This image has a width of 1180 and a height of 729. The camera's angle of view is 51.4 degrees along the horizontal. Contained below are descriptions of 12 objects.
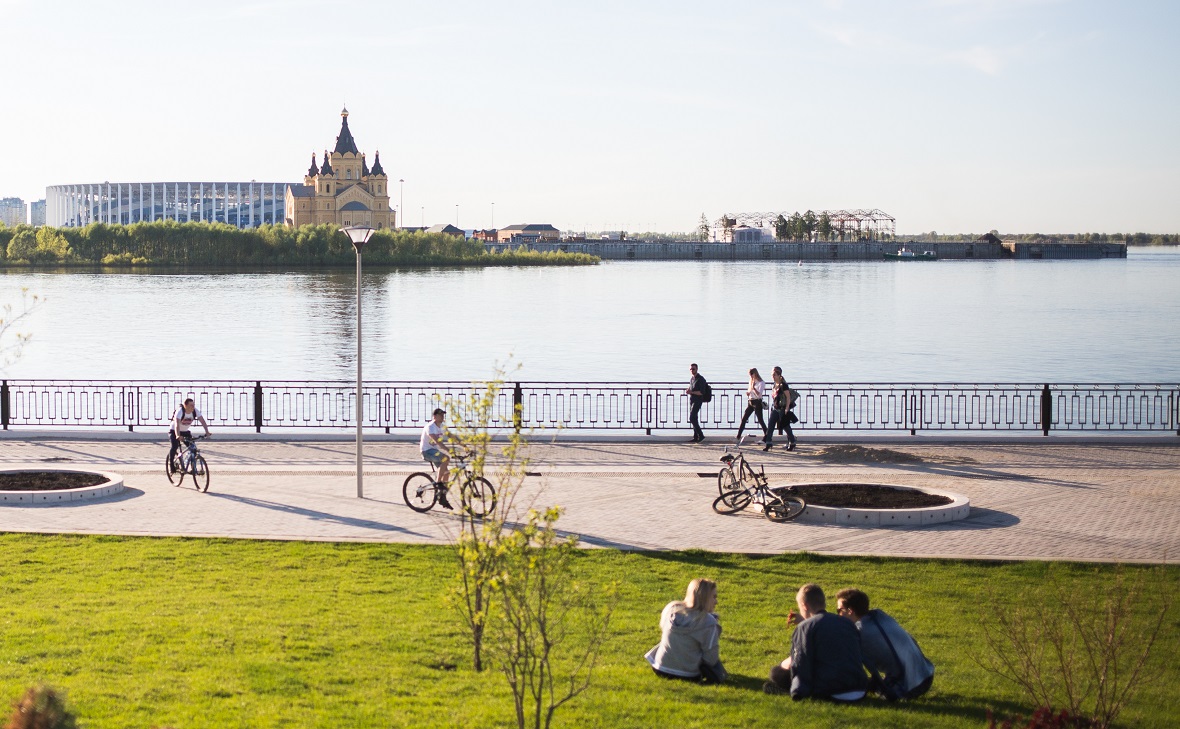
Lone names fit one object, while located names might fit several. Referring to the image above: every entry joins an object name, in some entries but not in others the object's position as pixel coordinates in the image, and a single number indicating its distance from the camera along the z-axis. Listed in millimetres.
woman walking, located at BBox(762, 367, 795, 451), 21625
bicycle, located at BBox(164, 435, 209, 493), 17422
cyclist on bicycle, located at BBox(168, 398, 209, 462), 17562
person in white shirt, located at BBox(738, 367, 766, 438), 22156
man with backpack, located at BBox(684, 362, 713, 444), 22609
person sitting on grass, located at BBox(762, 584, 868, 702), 8578
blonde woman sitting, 9031
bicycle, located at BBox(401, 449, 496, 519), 15738
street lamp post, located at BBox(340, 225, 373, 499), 16969
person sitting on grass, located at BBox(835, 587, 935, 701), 8688
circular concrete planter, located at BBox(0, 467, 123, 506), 16234
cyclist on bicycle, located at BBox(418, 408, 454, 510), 15641
